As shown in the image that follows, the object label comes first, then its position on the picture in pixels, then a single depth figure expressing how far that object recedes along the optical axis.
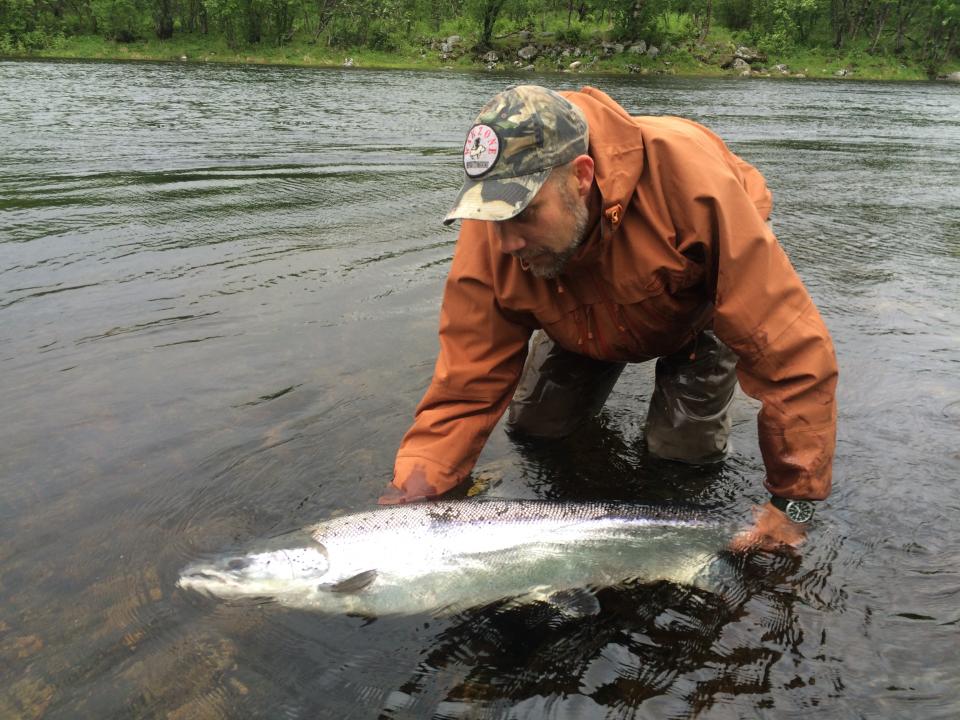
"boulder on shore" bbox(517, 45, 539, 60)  46.06
